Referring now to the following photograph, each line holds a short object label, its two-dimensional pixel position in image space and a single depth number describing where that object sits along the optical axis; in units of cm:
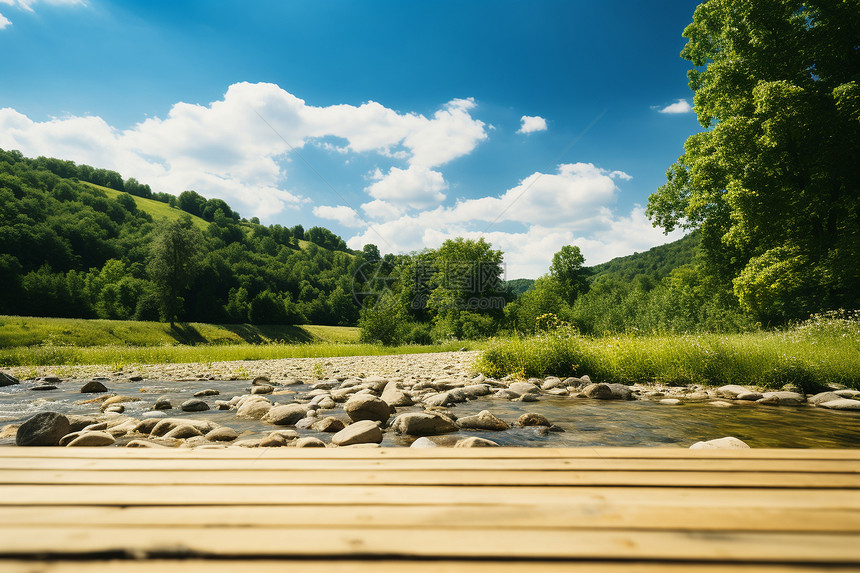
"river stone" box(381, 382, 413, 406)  719
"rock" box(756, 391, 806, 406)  711
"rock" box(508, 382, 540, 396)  816
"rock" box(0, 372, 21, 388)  1053
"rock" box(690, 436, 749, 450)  392
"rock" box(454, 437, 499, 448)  411
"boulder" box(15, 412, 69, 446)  418
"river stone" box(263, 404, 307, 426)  591
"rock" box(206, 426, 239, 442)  483
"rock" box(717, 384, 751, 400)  763
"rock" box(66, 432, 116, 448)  409
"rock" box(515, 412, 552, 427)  569
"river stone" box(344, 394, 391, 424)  578
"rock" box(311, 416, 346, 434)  537
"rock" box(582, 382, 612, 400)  788
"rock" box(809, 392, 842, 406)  703
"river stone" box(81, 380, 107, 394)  916
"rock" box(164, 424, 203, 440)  487
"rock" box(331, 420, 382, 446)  442
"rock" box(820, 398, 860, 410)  656
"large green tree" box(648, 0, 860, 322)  1269
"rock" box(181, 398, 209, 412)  706
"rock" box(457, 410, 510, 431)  548
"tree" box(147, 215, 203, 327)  4409
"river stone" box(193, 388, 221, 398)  868
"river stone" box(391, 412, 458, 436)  514
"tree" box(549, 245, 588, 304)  4947
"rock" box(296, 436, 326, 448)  423
